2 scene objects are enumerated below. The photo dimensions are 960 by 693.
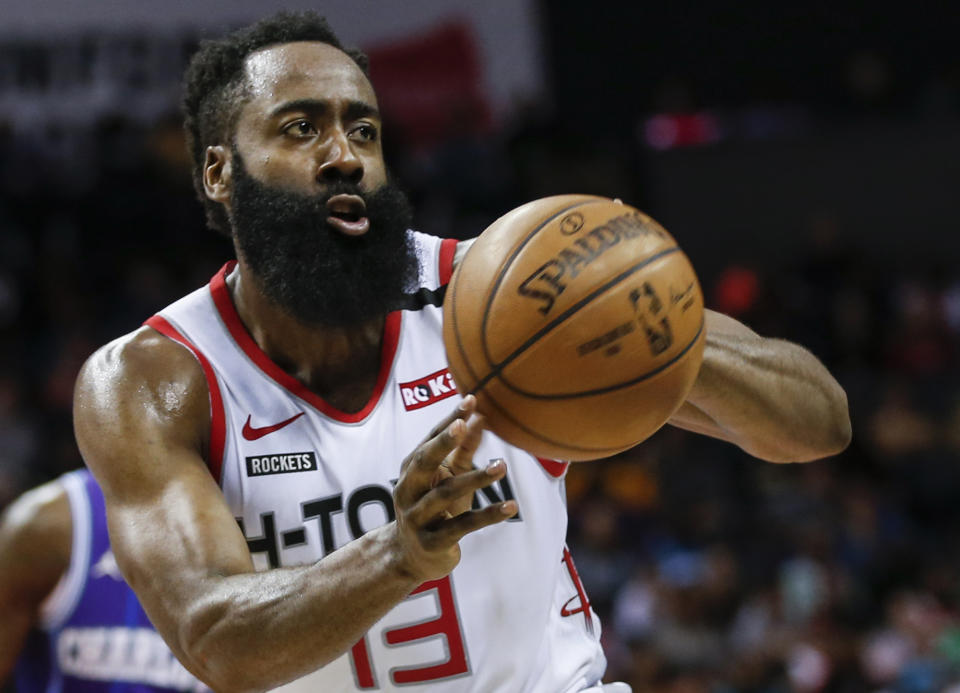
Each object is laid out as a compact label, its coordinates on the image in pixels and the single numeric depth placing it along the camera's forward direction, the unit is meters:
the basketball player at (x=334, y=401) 5.82
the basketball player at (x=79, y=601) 9.18
